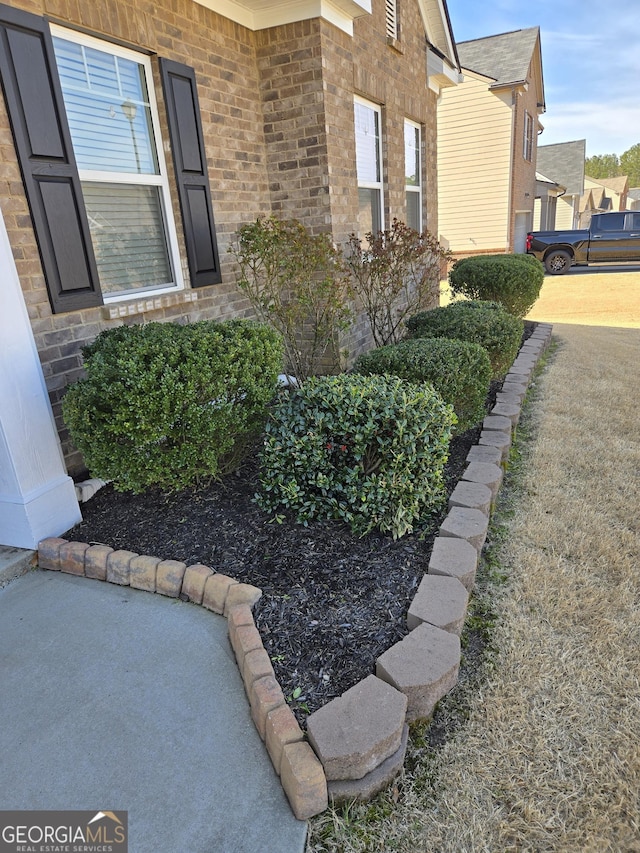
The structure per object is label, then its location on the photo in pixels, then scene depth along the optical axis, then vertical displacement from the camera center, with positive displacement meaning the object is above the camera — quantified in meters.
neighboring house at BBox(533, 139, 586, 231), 29.75 +1.80
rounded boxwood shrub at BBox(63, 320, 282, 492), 2.76 -0.81
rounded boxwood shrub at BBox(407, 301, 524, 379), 4.95 -0.99
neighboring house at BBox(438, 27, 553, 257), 17.42 +2.07
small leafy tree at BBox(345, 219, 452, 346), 5.75 -0.48
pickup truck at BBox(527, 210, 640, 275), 16.92 -1.08
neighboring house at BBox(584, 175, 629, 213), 45.50 +1.13
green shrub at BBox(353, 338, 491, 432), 3.71 -0.99
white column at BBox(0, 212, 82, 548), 2.74 -0.98
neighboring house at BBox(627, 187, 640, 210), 64.49 +0.49
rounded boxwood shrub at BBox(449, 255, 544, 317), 7.70 -0.91
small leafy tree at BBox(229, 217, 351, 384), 4.82 -0.47
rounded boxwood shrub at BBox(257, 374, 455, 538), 2.82 -1.16
